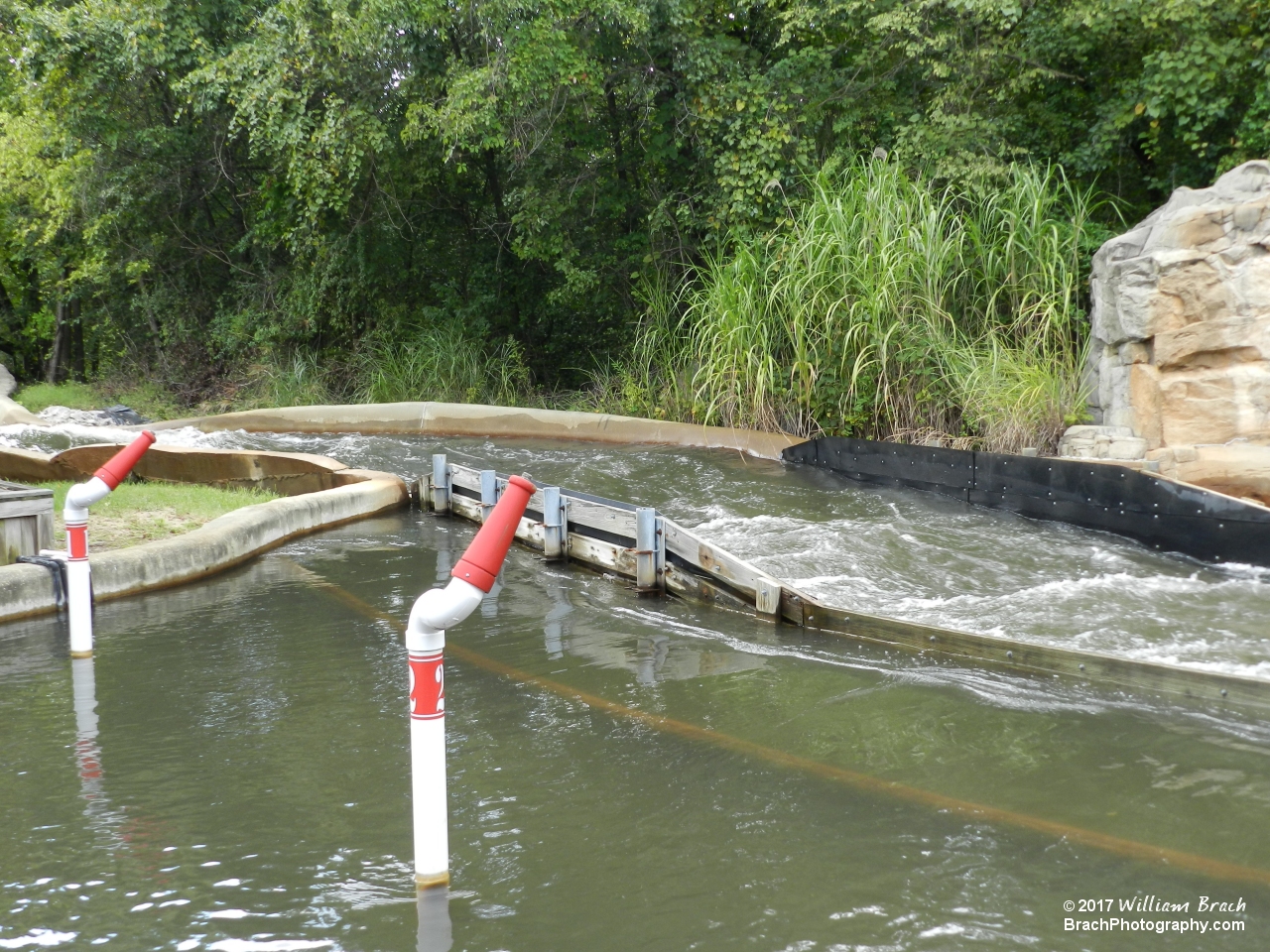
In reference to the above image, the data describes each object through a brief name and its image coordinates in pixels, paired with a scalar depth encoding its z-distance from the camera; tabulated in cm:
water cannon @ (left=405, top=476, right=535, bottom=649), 279
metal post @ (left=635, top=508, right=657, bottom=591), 703
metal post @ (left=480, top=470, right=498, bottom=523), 895
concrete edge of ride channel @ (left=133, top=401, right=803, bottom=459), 1430
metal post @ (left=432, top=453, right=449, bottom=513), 1012
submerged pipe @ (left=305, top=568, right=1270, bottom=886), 320
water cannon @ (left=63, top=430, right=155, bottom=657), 498
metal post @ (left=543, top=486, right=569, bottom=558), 797
